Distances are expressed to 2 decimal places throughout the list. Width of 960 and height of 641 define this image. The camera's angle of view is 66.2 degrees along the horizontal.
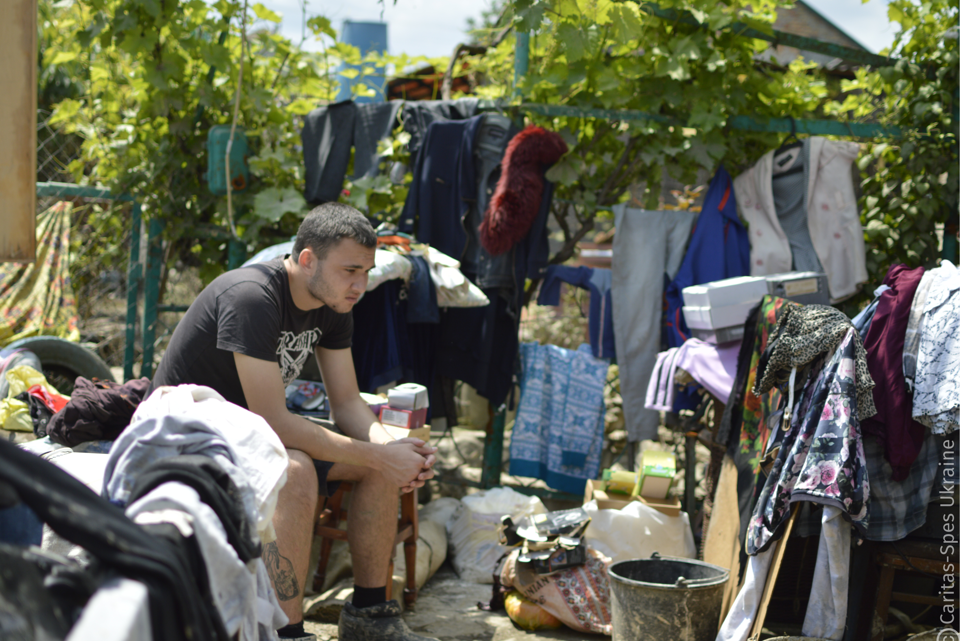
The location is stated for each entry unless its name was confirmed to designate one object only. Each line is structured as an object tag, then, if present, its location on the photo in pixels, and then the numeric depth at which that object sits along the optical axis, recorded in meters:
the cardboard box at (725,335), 3.53
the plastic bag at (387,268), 3.58
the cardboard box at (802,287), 3.76
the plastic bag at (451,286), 3.92
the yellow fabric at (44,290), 4.34
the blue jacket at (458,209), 4.20
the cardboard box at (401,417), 3.08
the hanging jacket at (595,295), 4.25
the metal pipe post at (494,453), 4.40
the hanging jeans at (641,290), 4.18
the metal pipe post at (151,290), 4.76
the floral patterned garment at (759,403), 2.99
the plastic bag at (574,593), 3.11
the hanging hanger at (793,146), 4.15
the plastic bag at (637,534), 3.47
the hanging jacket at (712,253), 4.09
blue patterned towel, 4.20
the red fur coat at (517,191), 4.07
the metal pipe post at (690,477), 3.91
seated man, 2.47
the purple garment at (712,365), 3.44
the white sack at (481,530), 3.71
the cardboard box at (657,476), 3.55
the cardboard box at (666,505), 3.51
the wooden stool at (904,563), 2.62
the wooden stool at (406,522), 3.33
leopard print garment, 2.61
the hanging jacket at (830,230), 4.07
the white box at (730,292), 3.55
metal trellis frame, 4.22
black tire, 3.91
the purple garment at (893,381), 2.66
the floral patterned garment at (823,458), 2.48
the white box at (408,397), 3.08
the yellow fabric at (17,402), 3.11
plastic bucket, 2.73
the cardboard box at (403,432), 3.01
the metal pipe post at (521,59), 4.33
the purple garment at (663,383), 3.71
